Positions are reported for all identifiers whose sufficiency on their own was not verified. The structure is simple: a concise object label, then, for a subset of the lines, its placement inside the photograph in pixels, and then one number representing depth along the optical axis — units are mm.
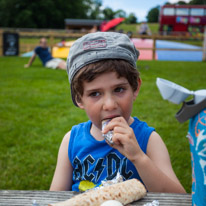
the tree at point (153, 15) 70938
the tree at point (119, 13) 87562
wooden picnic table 1052
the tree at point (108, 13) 80938
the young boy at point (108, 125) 1258
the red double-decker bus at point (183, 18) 30375
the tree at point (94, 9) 63744
